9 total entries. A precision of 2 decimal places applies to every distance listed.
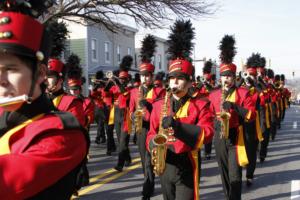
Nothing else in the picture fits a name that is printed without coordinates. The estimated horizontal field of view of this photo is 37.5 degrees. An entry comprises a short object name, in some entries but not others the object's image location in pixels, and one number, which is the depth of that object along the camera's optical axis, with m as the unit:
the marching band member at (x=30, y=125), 1.58
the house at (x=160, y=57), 47.22
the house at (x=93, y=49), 31.58
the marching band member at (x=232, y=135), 5.99
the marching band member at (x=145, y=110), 6.71
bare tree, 16.45
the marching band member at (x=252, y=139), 7.96
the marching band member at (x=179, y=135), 4.01
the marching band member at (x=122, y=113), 9.02
